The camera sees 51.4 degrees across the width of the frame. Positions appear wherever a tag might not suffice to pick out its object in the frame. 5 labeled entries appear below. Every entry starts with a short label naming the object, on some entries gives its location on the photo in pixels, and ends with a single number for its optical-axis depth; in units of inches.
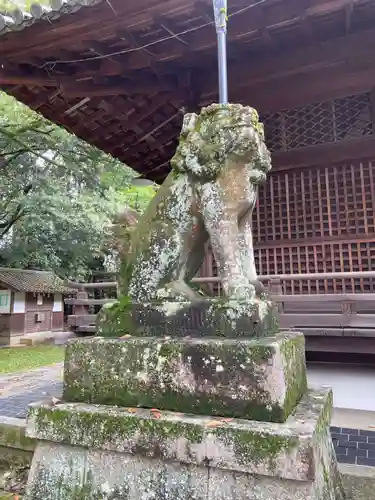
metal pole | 89.3
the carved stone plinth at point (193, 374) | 69.4
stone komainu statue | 83.8
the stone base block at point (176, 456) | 63.7
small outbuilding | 618.2
